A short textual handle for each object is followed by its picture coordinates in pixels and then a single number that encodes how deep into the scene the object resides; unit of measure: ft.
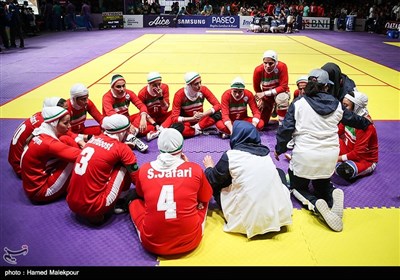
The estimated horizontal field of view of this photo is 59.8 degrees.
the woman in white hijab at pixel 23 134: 15.31
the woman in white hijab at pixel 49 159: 13.28
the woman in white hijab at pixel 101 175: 12.17
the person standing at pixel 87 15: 86.33
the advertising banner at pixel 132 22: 91.81
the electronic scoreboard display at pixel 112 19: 88.35
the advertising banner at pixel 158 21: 91.56
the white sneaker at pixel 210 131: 22.00
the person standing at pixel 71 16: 87.10
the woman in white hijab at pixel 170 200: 10.71
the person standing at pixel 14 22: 53.21
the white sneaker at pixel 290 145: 19.56
